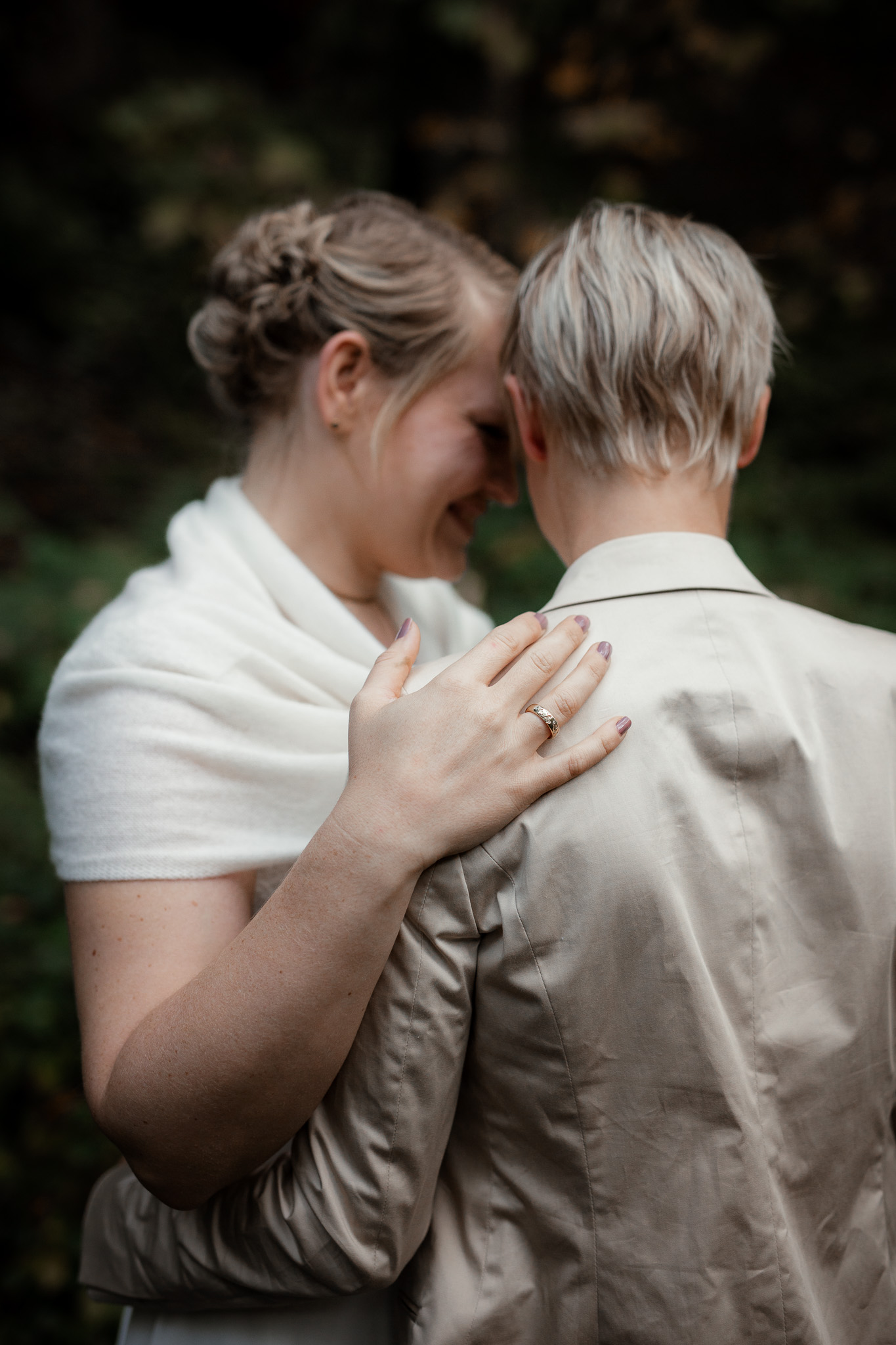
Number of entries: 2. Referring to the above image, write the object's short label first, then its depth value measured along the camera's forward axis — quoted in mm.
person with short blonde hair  1108
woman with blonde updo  1111
